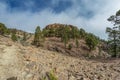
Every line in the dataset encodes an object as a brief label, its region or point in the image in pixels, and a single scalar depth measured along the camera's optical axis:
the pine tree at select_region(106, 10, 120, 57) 19.90
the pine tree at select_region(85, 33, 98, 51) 36.55
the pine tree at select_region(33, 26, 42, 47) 31.93
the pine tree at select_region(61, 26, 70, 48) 41.11
